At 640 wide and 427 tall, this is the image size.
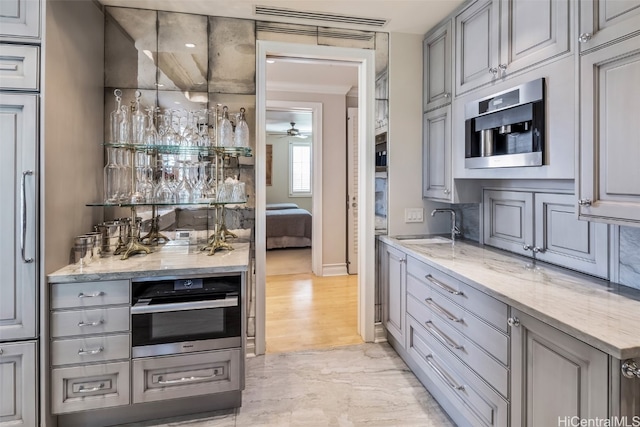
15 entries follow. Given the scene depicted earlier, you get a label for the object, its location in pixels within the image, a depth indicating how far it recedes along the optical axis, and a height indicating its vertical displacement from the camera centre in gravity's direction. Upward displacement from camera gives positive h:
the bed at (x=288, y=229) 6.60 -0.36
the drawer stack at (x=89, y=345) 1.82 -0.71
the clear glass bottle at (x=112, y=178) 2.24 +0.21
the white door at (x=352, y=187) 5.00 +0.34
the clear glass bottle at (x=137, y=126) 2.26 +0.54
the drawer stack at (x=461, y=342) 1.53 -0.68
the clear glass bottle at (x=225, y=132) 2.44 +0.54
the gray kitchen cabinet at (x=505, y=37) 1.63 +0.93
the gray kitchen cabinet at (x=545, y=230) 1.76 -0.11
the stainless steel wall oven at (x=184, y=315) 1.91 -0.58
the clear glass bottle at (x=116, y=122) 2.22 +0.56
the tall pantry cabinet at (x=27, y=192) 1.70 +0.09
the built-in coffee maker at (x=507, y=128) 1.76 +0.47
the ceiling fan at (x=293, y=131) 8.16 +1.87
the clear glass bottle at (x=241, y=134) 2.47 +0.54
